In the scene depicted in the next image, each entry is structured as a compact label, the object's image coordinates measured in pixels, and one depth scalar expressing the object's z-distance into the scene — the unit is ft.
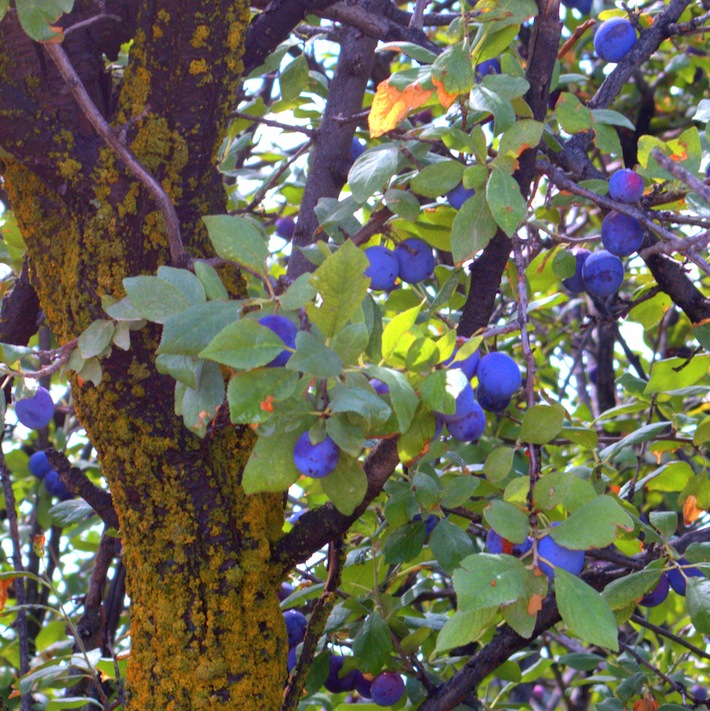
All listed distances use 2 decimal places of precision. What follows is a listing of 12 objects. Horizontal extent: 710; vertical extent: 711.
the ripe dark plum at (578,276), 6.64
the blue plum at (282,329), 5.52
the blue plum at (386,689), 6.63
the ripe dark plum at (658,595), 6.48
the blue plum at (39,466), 8.02
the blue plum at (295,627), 6.88
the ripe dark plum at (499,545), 6.00
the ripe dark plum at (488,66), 6.75
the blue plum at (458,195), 6.10
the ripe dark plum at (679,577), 6.38
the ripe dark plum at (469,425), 5.88
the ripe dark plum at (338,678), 6.84
